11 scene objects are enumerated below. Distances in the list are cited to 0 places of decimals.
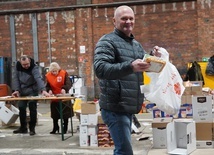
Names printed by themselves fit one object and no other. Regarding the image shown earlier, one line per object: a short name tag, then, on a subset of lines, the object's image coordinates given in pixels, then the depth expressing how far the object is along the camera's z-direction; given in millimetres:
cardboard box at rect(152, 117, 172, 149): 5367
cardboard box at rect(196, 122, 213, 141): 5305
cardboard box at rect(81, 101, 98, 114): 6137
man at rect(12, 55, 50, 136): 7281
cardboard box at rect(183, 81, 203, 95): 6675
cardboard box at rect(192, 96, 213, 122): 5422
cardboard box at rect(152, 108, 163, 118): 6430
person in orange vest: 7227
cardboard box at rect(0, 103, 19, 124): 8039
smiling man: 2855
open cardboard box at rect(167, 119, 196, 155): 4898
